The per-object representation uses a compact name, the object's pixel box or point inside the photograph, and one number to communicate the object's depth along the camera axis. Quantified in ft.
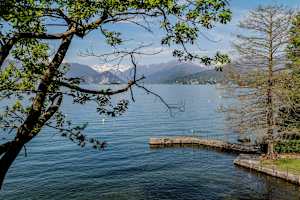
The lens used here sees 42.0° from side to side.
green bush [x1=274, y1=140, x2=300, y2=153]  161.06
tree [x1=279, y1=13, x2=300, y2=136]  140.56
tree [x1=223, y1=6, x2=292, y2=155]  143.43
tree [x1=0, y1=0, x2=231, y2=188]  27.55
